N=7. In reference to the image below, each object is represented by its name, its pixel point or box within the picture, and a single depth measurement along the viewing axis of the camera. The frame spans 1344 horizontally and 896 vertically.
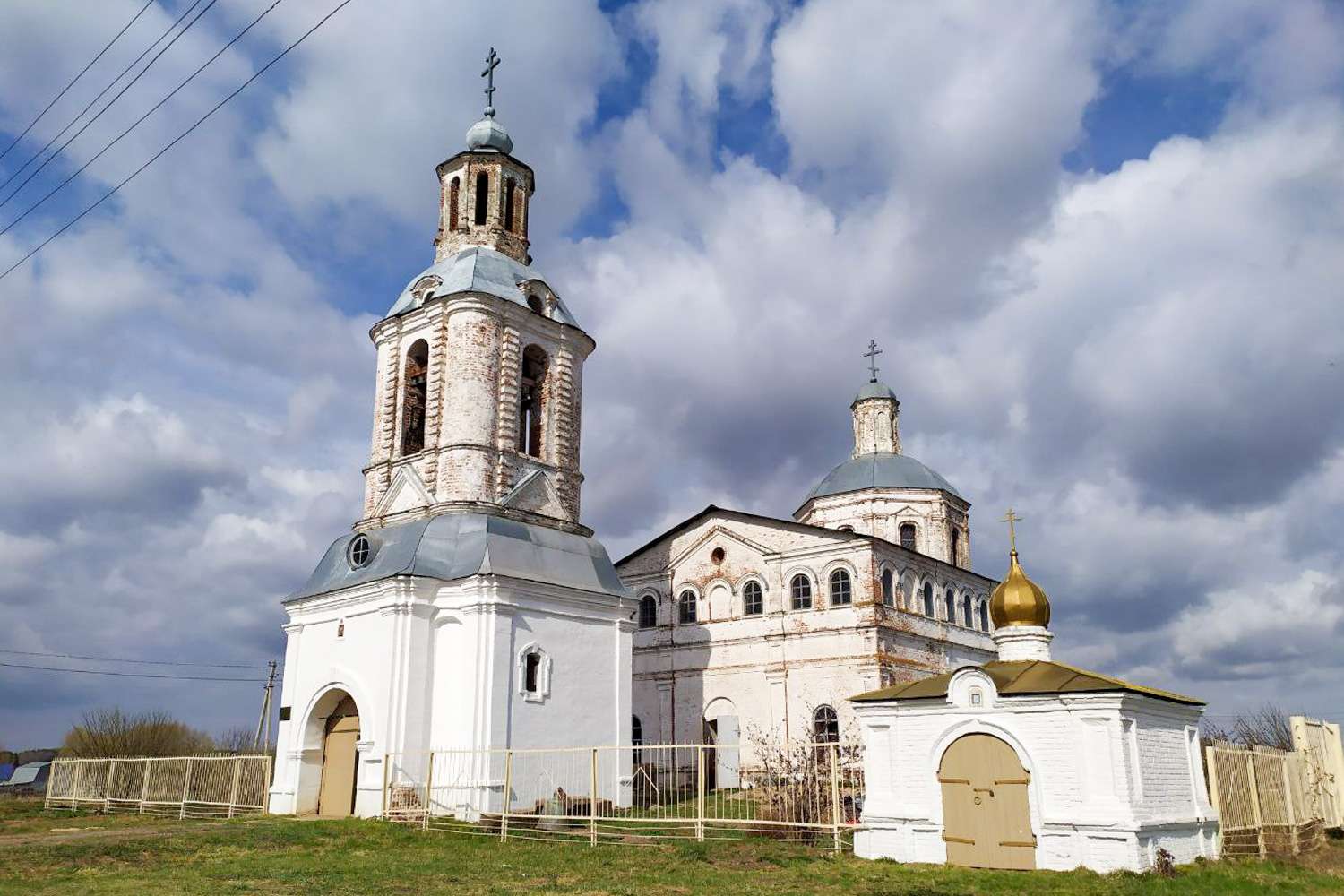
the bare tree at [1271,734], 30.81
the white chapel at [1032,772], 12.07
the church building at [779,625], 27.25
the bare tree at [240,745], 39.62
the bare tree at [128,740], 32.75
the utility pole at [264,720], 36.53
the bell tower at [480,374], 21.34
